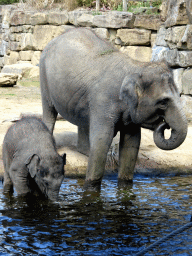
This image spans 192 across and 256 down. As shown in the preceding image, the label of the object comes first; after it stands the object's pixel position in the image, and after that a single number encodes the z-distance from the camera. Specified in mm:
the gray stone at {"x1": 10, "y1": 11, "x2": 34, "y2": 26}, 20109
